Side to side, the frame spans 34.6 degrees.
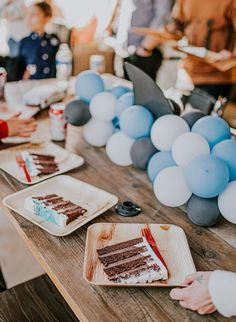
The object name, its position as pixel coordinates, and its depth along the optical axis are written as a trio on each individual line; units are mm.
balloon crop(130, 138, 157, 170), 1434
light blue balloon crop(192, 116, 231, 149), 1314
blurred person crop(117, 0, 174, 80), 4293
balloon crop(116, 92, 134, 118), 1567
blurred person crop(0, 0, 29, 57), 4258
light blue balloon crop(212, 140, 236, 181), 1192
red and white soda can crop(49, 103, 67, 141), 1661
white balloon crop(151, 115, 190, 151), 1347
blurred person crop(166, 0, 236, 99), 3471
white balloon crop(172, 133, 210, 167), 1246
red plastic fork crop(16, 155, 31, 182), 1414
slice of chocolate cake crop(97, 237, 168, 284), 952
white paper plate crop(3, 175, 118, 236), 1153
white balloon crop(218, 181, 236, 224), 1137
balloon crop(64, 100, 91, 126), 1631
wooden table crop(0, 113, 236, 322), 883
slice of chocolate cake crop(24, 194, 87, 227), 1146
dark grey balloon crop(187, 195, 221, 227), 1182
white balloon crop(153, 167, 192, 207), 1225
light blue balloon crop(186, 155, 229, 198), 1128
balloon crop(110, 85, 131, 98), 1696
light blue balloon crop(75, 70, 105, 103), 1688
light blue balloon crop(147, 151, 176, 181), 1341
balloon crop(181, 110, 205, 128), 1491
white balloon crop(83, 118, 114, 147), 1657
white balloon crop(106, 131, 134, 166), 1512
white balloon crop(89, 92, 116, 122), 1591
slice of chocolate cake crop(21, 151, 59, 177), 1431
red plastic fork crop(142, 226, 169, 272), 1039
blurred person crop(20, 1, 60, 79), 3262
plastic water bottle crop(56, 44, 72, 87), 2242
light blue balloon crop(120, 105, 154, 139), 1437
